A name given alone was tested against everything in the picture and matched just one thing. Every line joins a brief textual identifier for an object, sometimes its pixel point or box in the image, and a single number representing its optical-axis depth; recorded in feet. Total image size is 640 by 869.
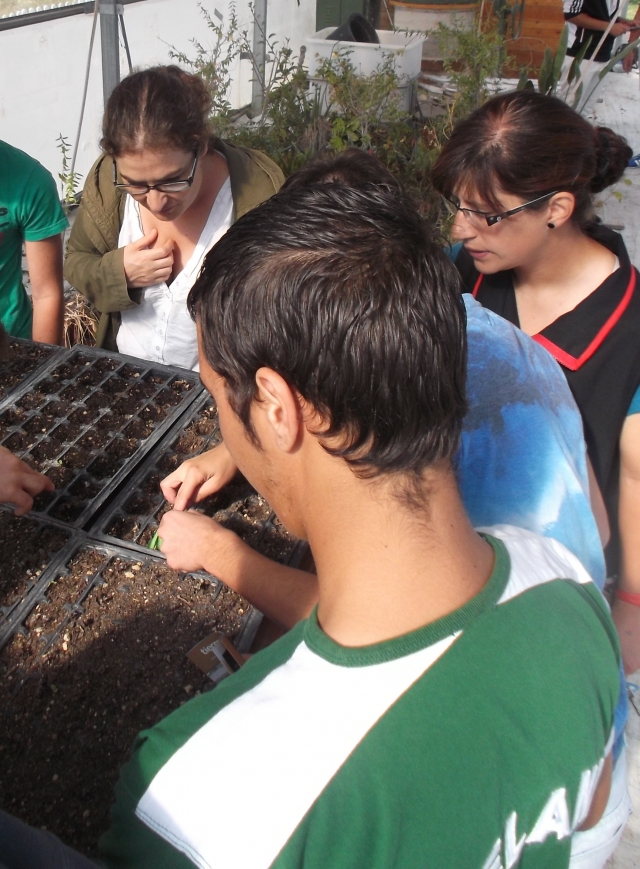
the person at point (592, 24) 19.35
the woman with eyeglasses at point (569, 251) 4.91
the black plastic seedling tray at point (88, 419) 5.32
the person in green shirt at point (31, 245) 6.82
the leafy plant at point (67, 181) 12.05
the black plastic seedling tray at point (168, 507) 4.93
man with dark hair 2.04
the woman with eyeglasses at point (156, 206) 5.91
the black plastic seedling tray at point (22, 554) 4.41
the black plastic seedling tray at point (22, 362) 6.39
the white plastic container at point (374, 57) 15.89
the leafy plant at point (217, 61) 13.25
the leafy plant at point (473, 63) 15.26
